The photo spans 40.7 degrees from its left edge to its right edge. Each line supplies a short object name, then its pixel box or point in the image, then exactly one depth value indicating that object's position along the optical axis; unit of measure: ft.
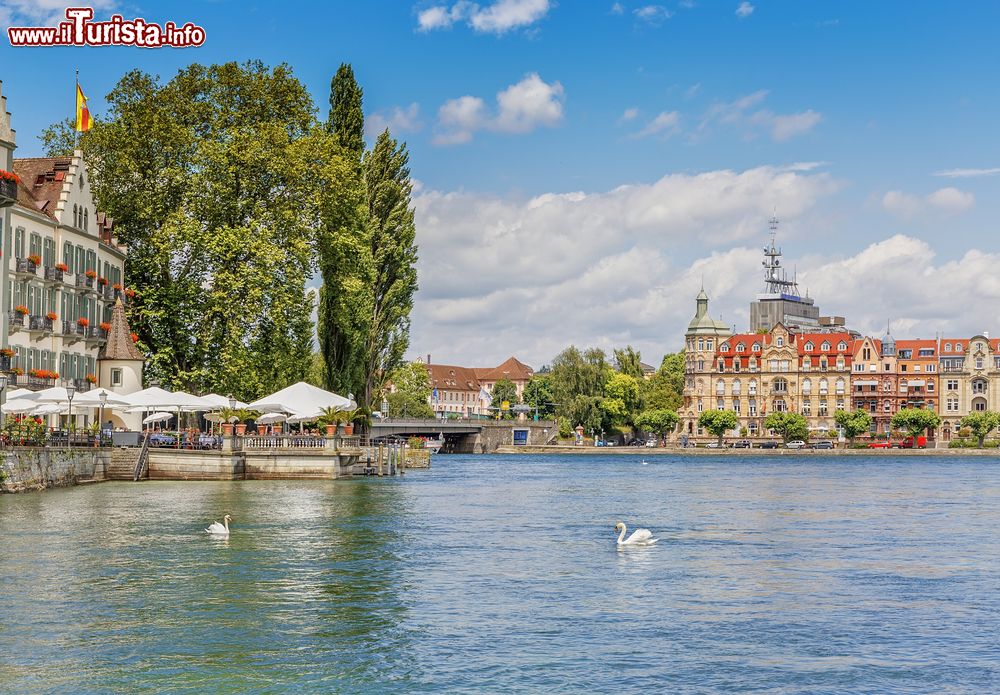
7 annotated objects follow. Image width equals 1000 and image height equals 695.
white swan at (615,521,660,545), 111.55
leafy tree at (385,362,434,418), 577.43
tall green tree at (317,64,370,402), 223.30
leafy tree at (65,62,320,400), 209.56
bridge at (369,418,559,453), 512.22
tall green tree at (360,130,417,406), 242.17
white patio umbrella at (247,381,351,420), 191.62
